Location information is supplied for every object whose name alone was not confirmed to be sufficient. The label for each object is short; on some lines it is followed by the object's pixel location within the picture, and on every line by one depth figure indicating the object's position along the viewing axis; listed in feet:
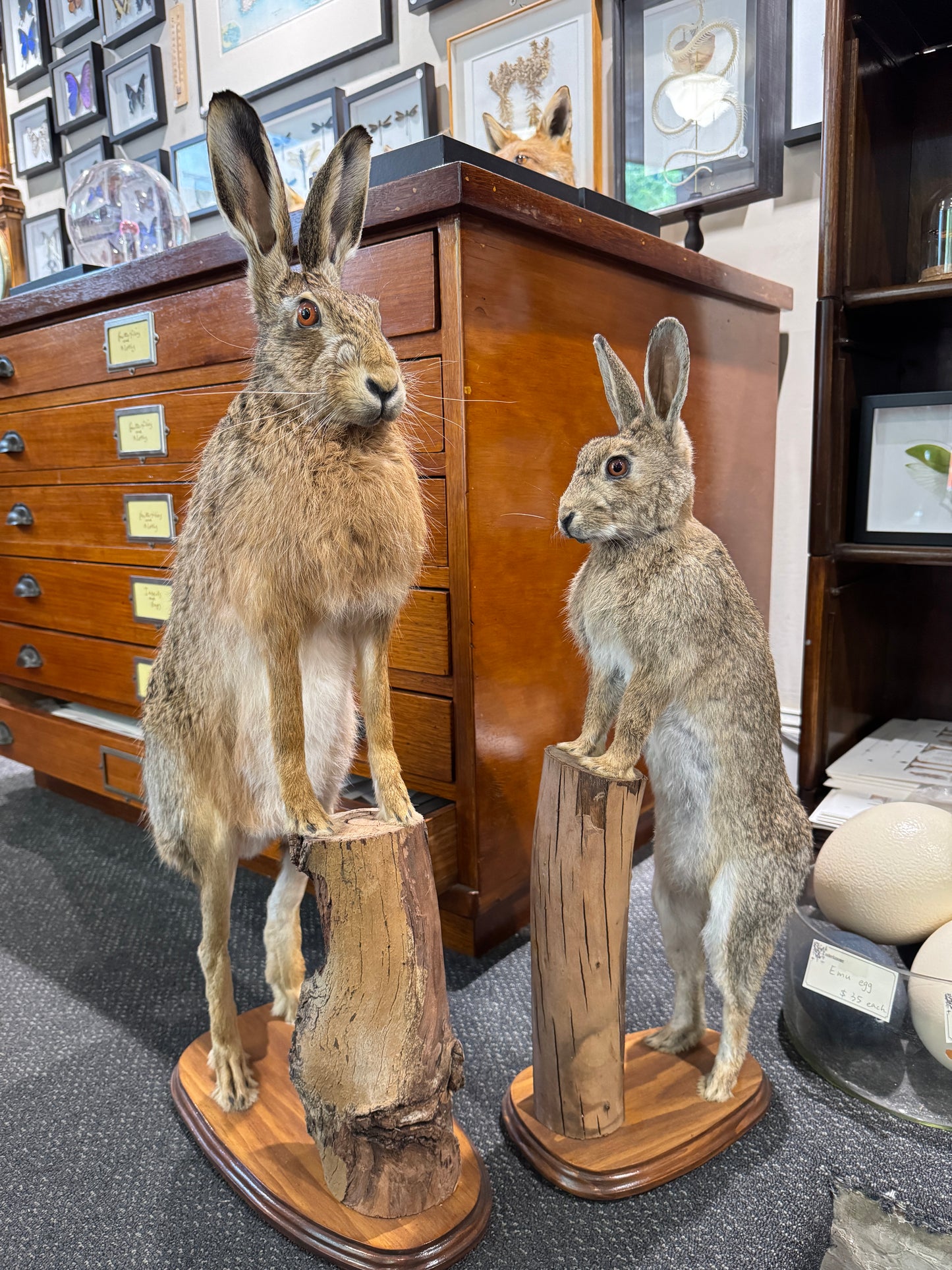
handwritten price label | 2.74
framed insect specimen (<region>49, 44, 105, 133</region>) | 8.04
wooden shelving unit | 3.75
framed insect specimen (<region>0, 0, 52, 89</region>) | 8.48
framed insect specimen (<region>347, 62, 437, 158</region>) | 5.68
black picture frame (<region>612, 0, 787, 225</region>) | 4.44
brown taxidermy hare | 2.05
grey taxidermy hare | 2.43
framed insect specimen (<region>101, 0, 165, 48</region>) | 7.36
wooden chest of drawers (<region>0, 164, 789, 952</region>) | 3.08
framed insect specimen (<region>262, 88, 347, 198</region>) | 6.19
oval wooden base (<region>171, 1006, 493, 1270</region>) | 2.25
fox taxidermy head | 4.09
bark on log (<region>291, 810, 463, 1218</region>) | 2.19
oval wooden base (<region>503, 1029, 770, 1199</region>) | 2.51
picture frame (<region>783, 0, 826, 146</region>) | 4.43
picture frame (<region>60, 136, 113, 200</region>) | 8.18
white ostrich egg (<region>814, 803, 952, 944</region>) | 2.87
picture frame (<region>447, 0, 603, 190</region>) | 5.00
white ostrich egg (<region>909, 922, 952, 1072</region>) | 2.62
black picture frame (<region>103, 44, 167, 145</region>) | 7.44
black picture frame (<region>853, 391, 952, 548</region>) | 3.86
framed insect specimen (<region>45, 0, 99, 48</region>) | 7.97
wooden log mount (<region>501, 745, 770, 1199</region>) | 2.48
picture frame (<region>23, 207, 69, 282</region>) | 8.89
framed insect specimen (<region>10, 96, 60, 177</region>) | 8.75
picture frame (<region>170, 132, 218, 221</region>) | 7.30
